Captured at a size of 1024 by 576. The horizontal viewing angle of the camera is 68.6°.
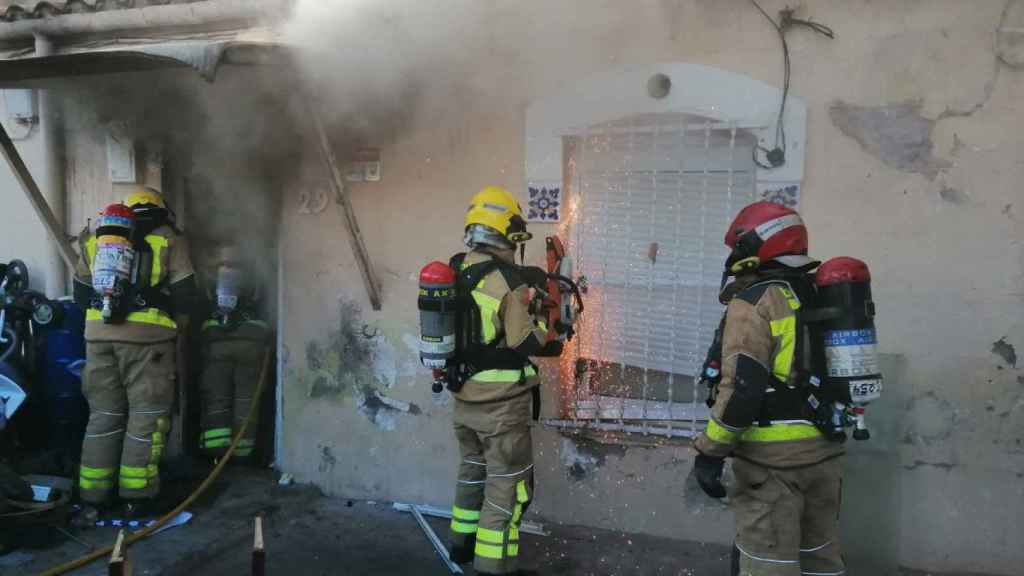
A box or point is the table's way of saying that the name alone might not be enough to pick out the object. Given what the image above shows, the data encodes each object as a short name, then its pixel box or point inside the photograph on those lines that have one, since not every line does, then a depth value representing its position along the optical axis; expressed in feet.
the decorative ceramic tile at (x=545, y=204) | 16.26
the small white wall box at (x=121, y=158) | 20.27
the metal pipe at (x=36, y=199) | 18.63
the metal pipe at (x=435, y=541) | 15.07
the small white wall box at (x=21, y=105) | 20.88
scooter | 18.46
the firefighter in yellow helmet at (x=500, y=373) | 13.56
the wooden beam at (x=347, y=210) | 15.90
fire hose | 14.51
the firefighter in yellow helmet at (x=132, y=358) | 17.39
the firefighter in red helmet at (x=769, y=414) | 10.61
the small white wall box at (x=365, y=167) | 17.98
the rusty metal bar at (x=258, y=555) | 4.86
